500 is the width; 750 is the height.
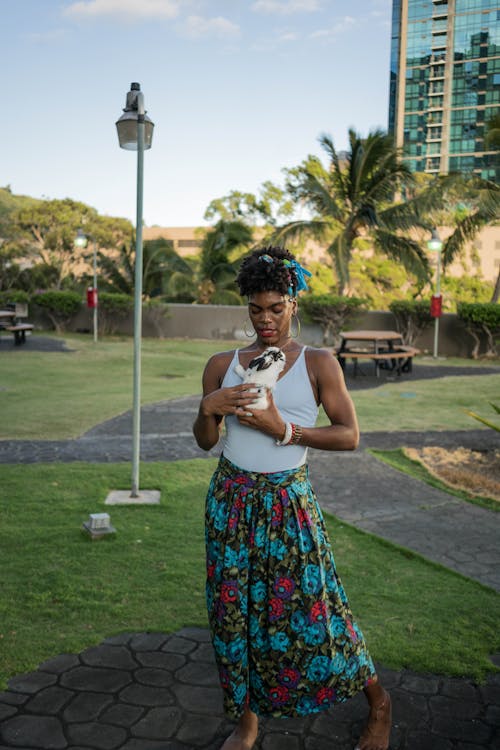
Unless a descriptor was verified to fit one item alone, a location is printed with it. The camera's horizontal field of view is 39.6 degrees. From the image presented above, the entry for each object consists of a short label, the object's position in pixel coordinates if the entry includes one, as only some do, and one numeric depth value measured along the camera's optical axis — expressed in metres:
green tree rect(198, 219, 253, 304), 28.38
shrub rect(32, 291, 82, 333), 25.09
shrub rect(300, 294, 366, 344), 22.53
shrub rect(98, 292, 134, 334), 24.79
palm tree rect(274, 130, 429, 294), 22.02
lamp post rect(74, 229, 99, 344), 21.23
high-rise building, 108.88
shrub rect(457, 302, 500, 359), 19.75
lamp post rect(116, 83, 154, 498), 5.54
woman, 2.42
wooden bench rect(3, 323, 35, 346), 20.10
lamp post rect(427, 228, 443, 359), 18.73
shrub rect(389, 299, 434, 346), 21.14
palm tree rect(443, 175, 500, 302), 20.77
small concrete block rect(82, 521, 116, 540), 4.90
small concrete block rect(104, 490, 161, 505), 5.83
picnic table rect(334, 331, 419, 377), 15.16
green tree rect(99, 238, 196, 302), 28.06
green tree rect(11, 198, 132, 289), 38.53
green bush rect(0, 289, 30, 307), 26.41
